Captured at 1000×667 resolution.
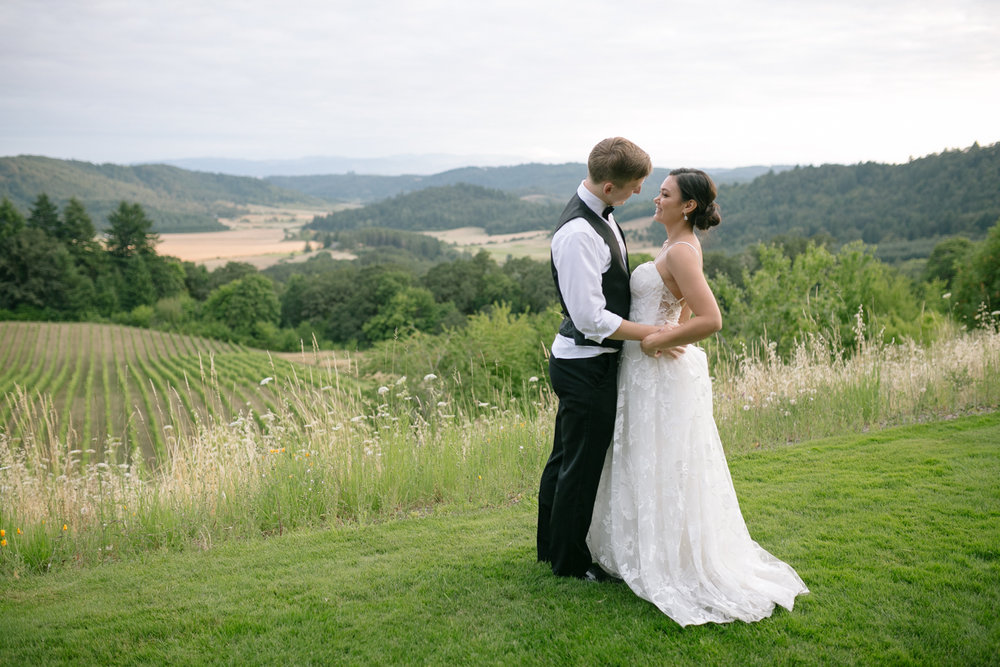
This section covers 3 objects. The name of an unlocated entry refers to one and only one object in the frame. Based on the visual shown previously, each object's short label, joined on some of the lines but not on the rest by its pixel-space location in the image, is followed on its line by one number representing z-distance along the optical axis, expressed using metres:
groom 3.10
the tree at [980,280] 15.05
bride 3.18
